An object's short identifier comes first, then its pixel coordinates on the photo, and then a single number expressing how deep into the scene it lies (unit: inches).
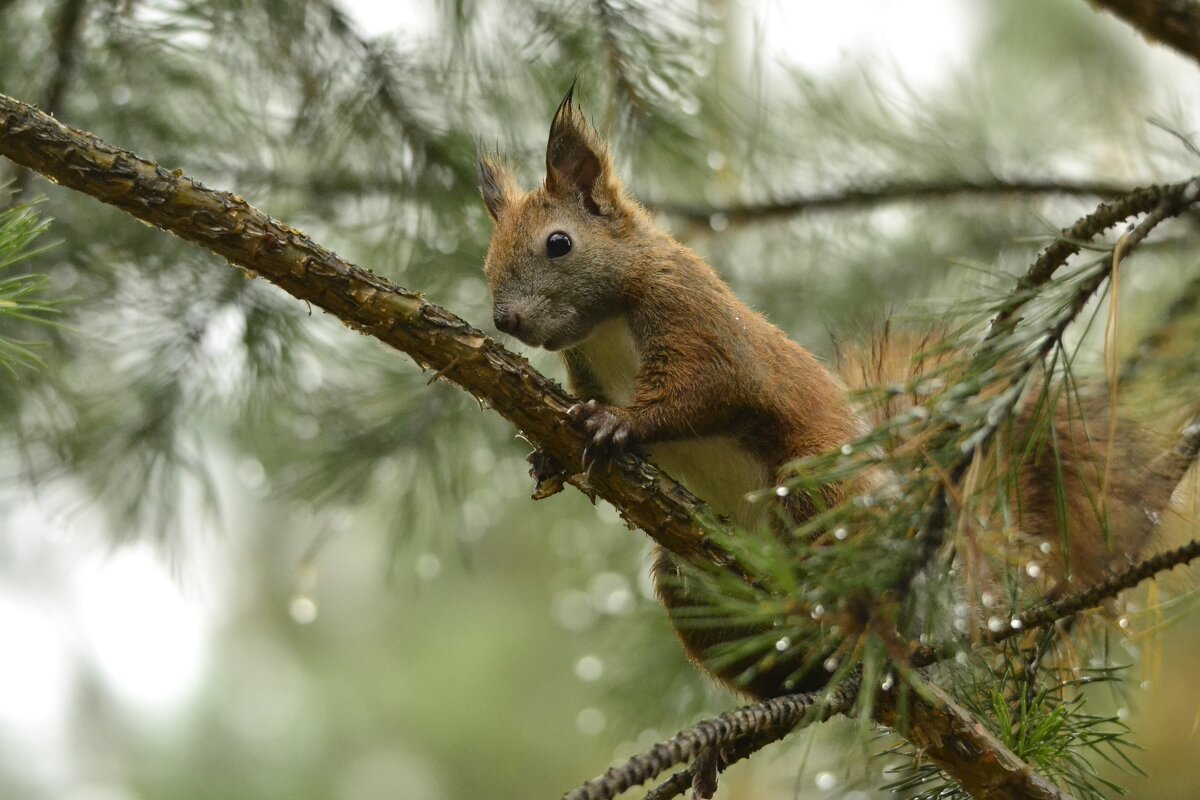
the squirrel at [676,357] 192.8
